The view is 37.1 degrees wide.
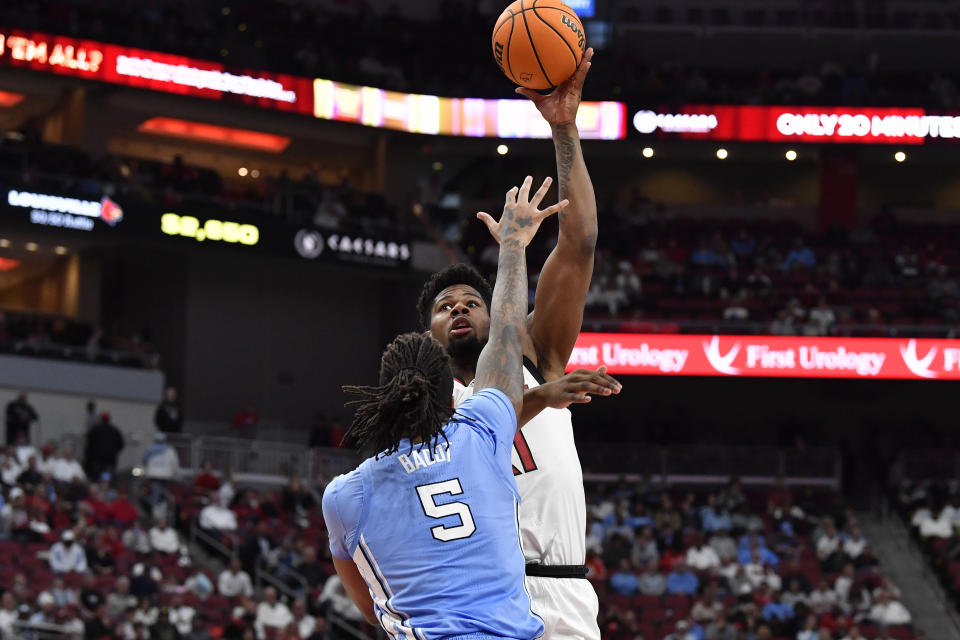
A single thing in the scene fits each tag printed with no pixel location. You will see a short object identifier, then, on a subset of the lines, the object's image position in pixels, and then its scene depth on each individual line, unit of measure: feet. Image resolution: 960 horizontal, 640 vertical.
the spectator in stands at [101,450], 72.64
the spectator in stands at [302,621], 56.95
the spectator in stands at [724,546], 73.36
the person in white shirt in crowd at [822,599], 66.90
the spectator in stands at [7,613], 49.95
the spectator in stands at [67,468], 66.03
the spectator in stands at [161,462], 73.00
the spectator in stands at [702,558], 71.41
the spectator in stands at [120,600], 54.03
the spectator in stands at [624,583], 68.08
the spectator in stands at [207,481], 72.43
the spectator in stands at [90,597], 53.26
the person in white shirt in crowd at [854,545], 74.84
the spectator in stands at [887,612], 67.51
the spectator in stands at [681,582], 68.34
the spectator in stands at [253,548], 64.34
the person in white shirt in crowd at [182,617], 54.34
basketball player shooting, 15.46
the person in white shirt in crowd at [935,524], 78.53
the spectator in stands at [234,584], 60.44
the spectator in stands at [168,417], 81.20
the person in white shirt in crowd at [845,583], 69.00
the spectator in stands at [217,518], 67.82
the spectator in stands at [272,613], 57.21
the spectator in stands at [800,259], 99.24
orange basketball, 16.60
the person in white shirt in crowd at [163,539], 62.34
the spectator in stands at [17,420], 74.79
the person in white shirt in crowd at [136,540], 60.95
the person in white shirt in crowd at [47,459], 65.16
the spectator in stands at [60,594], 52.90
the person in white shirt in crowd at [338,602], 59.72
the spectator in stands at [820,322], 89.92
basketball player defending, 12.62
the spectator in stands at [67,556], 55.83
